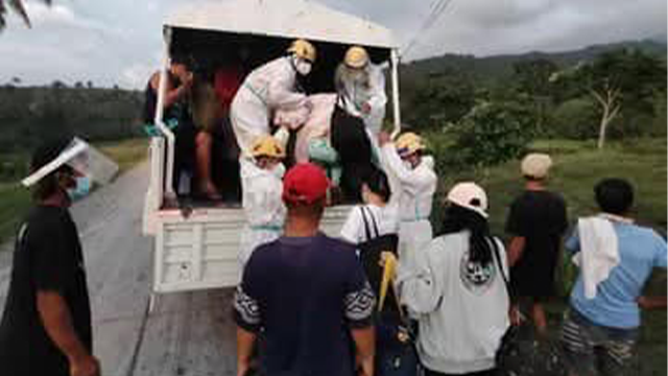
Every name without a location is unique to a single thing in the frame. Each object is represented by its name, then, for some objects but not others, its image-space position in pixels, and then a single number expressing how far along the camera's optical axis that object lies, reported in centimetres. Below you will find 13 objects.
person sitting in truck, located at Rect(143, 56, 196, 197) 351
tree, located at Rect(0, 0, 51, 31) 1892
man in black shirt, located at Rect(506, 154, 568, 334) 276
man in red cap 140
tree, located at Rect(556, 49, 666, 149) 1902
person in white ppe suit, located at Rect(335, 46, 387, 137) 362
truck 298
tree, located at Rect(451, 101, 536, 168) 721
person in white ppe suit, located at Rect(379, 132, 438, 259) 282
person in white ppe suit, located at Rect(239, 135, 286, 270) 263
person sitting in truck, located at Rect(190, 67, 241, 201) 392
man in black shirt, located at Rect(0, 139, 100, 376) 153
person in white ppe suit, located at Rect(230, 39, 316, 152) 328
